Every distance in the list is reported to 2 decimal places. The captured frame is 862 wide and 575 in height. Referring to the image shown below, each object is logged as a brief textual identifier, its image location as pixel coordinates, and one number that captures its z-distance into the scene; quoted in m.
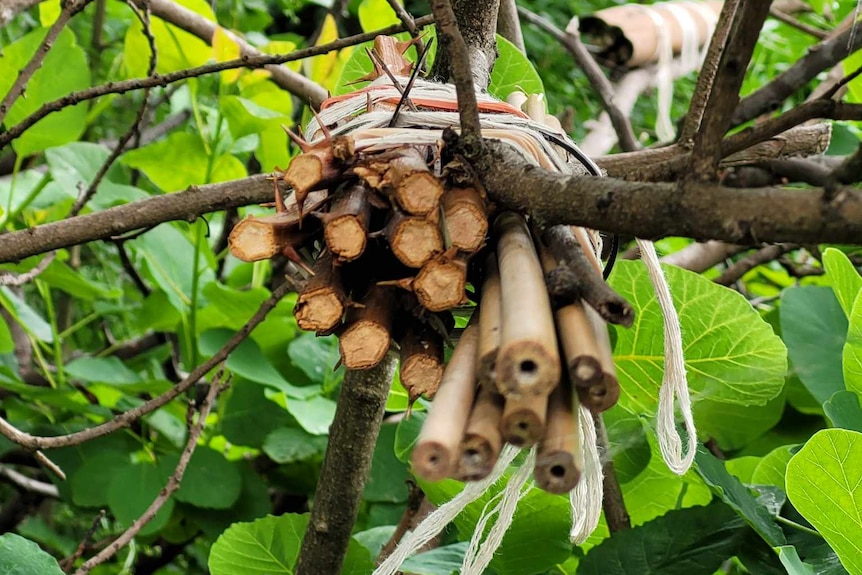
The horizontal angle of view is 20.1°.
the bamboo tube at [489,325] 0.47
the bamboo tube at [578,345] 0.47
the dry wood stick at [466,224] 0.51
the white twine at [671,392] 0.53
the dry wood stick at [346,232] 0.51
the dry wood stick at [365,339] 0.51
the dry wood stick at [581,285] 0.47
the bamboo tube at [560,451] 0.46
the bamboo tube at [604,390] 0.47
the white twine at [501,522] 0.52
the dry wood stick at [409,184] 0.51
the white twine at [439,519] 0.52
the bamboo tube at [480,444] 0.47
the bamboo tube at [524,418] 0.46
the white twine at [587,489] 0.52
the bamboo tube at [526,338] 0.46
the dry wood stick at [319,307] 0.51
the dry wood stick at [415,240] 0.51
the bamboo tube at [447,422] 0.46
